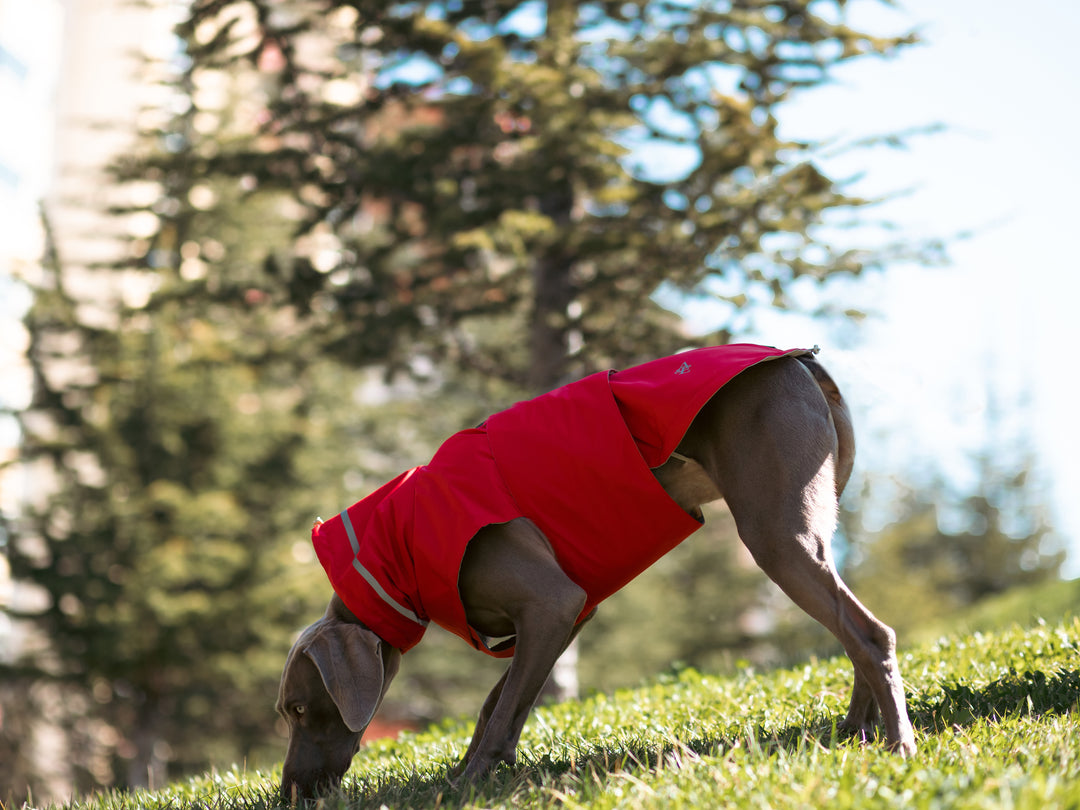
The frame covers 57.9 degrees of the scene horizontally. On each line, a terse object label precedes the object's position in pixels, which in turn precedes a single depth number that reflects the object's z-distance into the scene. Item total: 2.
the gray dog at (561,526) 3.42
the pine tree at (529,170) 7.74
